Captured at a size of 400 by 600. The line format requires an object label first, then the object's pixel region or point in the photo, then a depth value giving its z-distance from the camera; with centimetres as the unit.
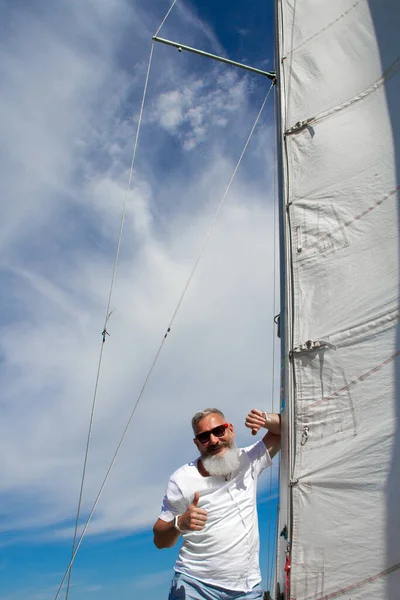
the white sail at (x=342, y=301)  305
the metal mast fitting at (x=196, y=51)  731
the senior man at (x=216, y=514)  307
